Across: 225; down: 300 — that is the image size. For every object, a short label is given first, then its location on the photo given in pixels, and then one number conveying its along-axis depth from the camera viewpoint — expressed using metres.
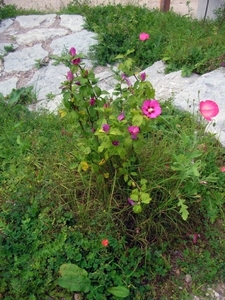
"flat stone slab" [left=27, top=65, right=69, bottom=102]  3.45
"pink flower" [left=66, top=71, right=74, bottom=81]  1.67
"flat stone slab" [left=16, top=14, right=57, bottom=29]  4.53
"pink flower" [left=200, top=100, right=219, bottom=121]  1.86
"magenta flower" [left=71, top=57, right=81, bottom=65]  1.66
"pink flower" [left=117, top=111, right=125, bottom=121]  1.73
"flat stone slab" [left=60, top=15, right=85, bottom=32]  4.35
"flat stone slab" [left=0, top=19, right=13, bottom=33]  4.47
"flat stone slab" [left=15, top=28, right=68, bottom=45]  4.23
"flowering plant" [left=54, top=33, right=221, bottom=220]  1.69
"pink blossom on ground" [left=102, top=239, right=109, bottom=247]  1.93
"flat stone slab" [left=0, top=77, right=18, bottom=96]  3.46
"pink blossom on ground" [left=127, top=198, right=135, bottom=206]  1.96
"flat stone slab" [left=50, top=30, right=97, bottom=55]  3.97
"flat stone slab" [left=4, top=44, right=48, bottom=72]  3.80
